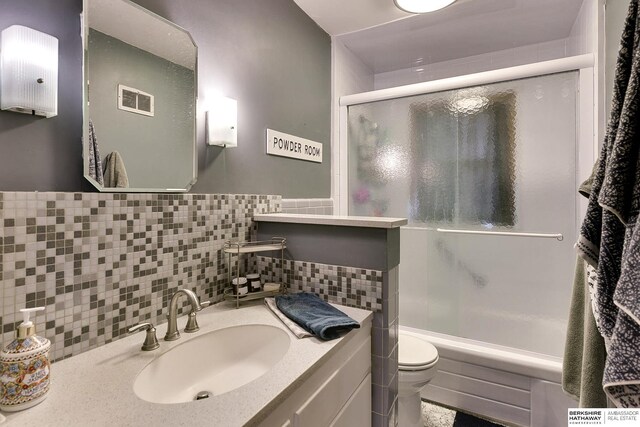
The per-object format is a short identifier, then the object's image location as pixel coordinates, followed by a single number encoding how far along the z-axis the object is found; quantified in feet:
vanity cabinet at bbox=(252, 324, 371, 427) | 2.35
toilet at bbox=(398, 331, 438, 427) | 4.65
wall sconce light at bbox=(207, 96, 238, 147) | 4.22
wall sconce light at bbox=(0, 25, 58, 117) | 2.34
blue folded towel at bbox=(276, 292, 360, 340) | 3.06
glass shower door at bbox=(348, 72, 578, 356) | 5.80
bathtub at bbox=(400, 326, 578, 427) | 5.01
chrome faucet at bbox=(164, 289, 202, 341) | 3.02
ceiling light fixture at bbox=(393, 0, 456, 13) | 5.57
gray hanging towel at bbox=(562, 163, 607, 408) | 2.73
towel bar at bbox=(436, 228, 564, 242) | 5.75
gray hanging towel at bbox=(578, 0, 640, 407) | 1.84
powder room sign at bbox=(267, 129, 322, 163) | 5.50
